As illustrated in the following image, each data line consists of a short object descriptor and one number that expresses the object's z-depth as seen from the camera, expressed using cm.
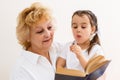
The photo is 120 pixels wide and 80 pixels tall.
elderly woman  176
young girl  176
